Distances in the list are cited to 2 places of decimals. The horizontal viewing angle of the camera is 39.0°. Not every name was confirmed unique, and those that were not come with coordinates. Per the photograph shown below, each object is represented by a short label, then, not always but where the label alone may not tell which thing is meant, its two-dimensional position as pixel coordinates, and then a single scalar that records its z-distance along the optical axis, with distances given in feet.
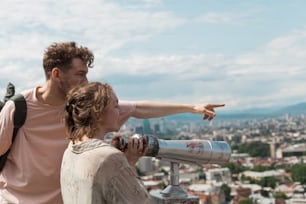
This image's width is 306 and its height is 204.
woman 5.94
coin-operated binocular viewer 7.40
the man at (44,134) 8.10
